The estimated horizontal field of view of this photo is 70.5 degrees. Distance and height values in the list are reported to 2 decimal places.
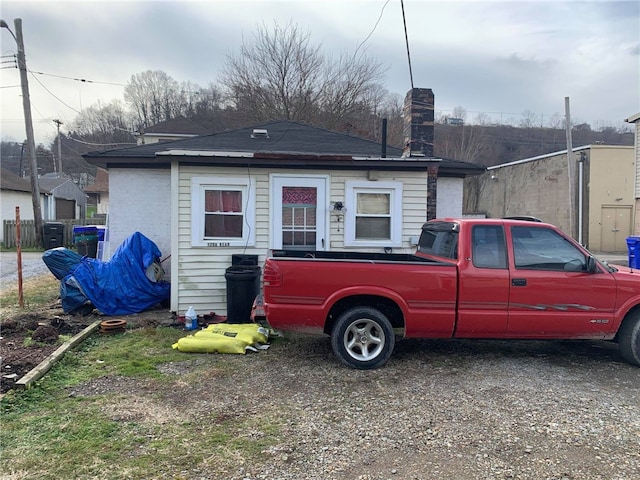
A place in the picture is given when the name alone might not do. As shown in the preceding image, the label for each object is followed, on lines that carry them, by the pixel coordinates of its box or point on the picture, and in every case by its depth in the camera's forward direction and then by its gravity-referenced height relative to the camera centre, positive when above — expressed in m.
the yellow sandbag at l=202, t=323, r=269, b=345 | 6.12 -1.42
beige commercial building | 25.25 +2.19
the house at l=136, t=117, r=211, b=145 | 22.94 +5.24
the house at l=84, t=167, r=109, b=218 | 44.47 +3.67
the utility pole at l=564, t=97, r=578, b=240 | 20.27 +3.93
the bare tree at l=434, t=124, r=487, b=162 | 41.28 +8.35
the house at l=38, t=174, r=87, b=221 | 35.34 +2.62
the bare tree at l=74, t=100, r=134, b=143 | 42.75 +10.22
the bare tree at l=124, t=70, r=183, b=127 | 47.12 +13.64
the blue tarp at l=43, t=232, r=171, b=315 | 7.86 -0.94
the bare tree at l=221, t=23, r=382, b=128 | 26.02 +8.10
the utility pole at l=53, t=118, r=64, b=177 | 42.59 +7.28
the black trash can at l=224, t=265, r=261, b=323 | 7.27 -1.06
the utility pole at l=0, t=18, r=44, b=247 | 19.12 +4.80
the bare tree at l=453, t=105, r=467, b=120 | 47.97 +12.73
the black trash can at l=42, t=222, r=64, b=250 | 22.09 -0.38
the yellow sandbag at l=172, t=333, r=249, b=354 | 5.86 -1.52
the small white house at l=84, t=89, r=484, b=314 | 7.77 +0.40
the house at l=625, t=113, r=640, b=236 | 17.02 +2.59
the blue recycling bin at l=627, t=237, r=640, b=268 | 13.39 -0.53
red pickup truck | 5.21 -0.77
